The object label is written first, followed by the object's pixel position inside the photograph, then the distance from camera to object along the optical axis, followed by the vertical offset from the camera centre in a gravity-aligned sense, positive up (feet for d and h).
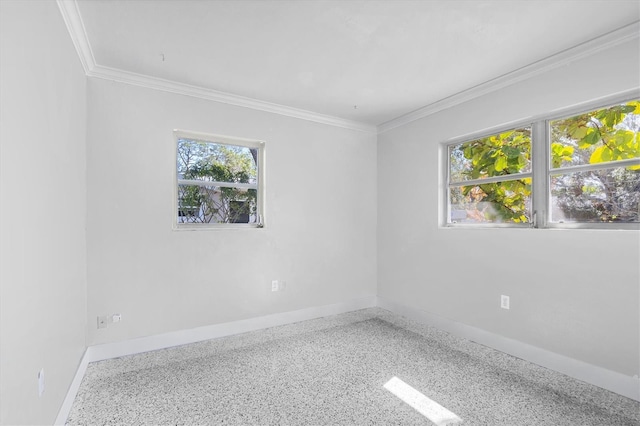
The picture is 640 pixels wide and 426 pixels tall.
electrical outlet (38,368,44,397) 4.85 -2.67
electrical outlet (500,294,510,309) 9.36 -2.77
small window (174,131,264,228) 10.42 +1.09
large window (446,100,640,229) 7.50 +1.05
